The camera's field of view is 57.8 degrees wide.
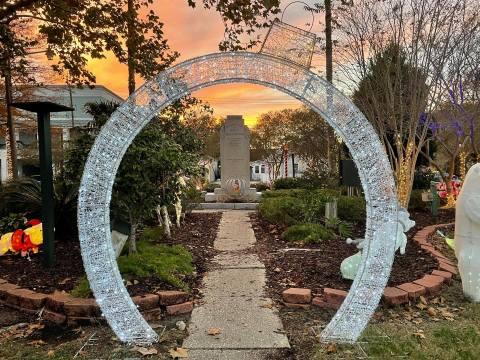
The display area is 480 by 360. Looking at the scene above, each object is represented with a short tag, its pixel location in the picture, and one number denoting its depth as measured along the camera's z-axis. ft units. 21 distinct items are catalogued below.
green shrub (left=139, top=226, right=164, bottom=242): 24.85
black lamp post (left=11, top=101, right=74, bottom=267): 18.84
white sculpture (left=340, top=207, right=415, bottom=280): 16.17
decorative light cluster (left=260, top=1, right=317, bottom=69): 12.08
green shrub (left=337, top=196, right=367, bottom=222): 29.40
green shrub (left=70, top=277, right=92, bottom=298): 14.54
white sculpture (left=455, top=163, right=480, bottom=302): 14.60
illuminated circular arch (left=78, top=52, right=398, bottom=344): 11.78
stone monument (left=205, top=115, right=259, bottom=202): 49.62
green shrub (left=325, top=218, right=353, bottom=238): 26.13
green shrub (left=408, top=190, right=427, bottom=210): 36.88
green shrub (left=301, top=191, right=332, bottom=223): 27.96
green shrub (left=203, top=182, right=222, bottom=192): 60.31
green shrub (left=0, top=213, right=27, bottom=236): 22.95
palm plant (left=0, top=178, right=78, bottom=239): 23.44
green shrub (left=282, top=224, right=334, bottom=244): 24.16
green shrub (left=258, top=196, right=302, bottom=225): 29.22
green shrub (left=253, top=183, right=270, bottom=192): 64.55
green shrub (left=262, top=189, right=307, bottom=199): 42.99
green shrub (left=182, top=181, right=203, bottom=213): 33.31
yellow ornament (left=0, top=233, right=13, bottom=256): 21.08
